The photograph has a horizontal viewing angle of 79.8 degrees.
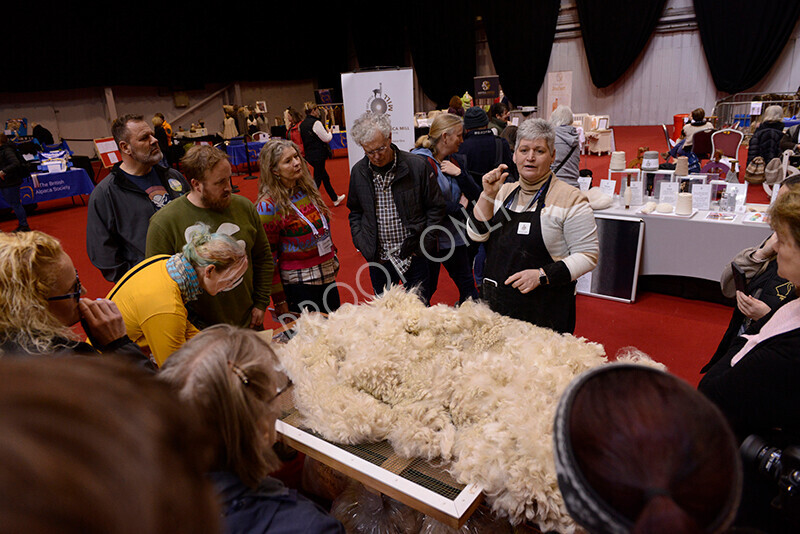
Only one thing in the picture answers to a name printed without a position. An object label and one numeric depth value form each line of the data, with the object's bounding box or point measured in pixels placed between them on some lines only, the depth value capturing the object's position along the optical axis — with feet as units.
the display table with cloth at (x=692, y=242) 12.09
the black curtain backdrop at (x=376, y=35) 59.16
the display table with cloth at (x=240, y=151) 37.22
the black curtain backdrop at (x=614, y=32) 46.11
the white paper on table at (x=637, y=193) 13.94
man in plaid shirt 9.55
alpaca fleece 3.80
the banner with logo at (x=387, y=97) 16.76
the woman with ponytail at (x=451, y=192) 11.14
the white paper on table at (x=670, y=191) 13.98
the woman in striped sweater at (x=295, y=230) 8.80
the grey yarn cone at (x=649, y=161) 14.40
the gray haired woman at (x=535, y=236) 7.30
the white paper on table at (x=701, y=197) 13.17
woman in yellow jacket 5.64
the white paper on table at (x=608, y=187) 14.52
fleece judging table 3.76
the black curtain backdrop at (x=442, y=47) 55.62
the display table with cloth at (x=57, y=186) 26.14
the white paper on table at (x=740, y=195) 12.82
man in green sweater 7.34
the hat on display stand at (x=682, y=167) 14.19
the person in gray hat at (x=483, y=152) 13.67
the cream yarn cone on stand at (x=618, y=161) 15.44
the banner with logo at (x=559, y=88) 43.96
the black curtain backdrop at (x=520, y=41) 51.29
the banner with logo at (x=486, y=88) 29.19
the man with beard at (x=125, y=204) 8.53
